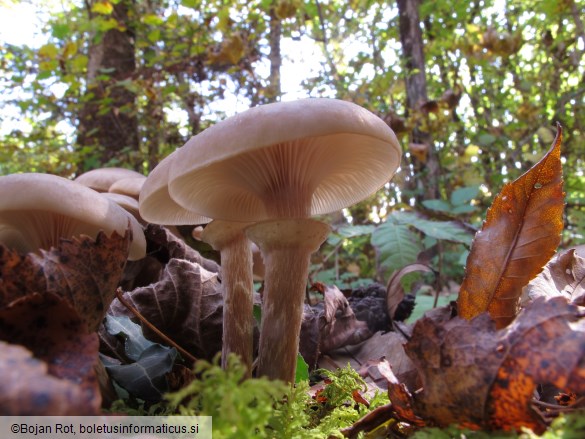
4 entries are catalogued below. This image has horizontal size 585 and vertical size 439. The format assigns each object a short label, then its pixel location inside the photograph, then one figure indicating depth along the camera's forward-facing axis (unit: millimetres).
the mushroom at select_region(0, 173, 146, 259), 155
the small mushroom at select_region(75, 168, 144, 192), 346
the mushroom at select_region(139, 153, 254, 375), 167
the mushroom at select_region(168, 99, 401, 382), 126
